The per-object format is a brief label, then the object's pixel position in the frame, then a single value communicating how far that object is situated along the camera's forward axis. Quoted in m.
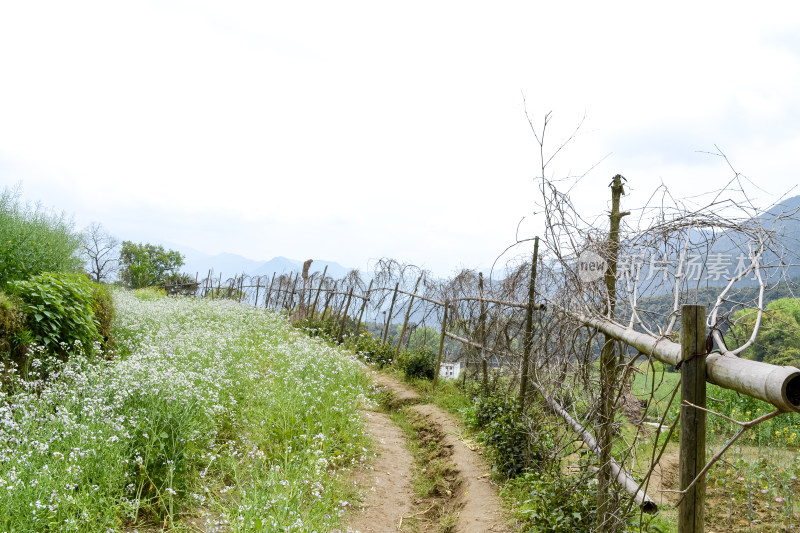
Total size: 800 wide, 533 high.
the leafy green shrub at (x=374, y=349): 12.65
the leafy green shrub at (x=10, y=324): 5.63
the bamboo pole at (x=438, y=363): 9.97
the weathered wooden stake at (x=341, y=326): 15.49
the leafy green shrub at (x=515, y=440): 5.38
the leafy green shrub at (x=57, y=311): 6.11
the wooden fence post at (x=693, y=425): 2.18
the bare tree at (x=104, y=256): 46.56
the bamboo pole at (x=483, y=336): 7.79
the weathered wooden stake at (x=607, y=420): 3.52
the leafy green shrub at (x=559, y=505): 3.89
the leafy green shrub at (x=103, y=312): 8.05
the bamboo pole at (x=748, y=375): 1.69
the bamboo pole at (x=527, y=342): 6.33
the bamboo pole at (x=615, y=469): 3.06
